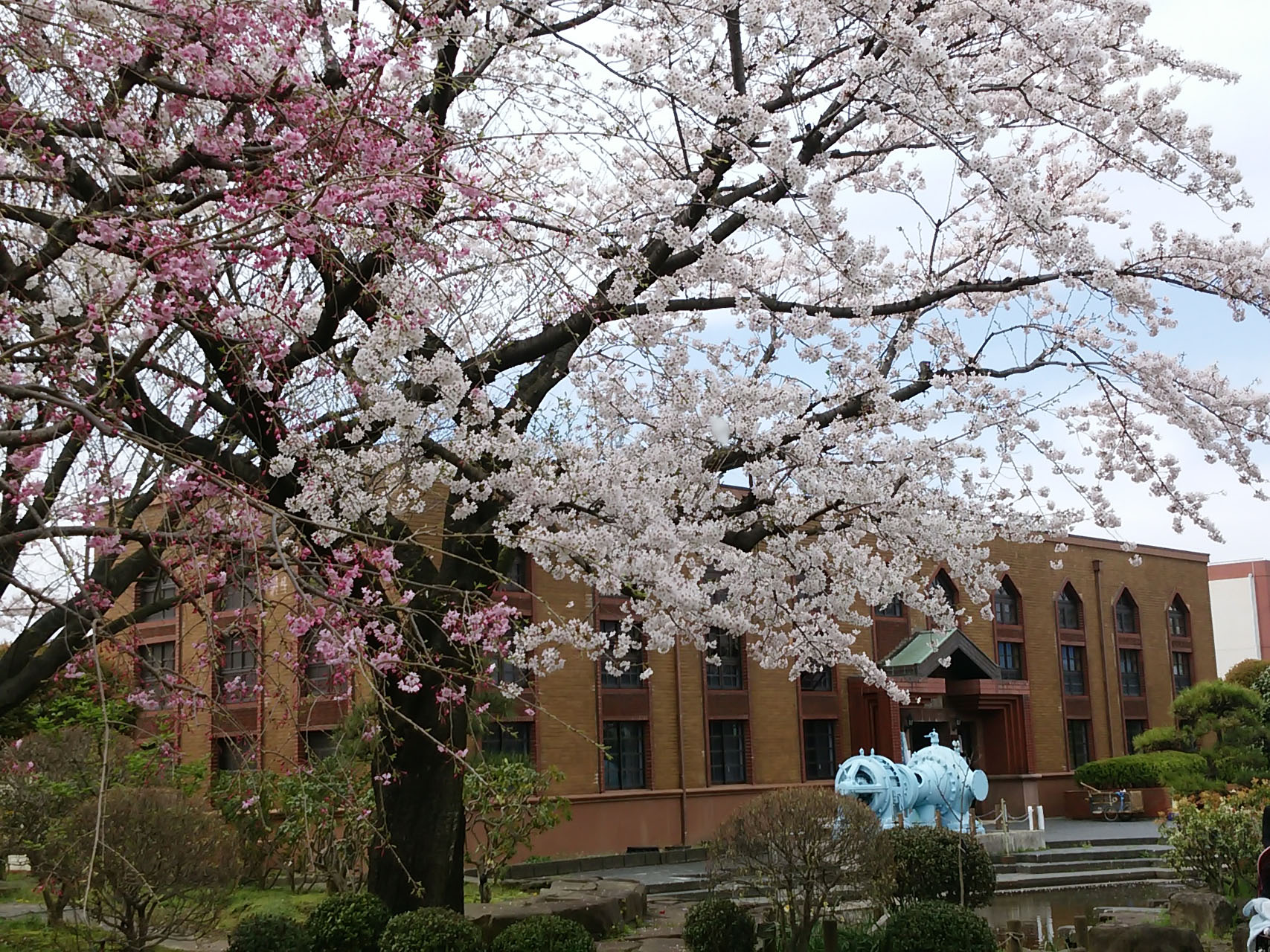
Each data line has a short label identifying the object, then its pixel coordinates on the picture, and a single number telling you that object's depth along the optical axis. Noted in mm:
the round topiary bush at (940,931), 11453
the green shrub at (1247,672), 47594
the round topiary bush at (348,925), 12086
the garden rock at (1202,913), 13766
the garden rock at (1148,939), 12172
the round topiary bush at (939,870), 13164
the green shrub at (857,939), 12344
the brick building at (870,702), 27766
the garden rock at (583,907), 14695
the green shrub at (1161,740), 36119
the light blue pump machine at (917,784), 24578
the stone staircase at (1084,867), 23719
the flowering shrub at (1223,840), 15055
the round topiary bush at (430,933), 11227
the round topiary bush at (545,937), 11430
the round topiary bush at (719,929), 12266
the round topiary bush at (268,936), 11656
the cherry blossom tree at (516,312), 7023
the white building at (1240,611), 72312
